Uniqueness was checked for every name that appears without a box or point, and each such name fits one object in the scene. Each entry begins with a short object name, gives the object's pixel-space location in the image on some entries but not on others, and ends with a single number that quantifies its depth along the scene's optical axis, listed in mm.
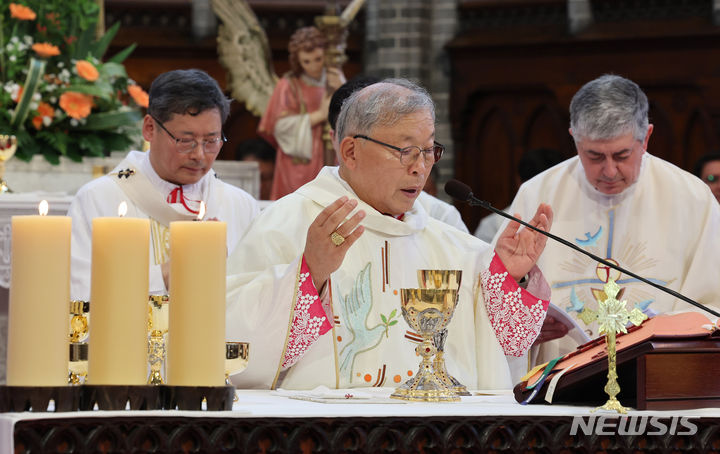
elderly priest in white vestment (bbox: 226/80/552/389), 6273
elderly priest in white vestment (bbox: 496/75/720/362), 9156
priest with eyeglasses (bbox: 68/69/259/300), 8844
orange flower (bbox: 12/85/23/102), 11984
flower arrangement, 12070
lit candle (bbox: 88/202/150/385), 3889
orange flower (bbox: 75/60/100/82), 12164
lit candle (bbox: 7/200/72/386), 3840
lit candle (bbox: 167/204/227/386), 3924
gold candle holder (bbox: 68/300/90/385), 4648
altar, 3801
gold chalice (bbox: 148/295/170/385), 4852
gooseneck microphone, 5543
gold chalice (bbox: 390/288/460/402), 5164
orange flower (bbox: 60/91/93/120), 12062
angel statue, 16578
